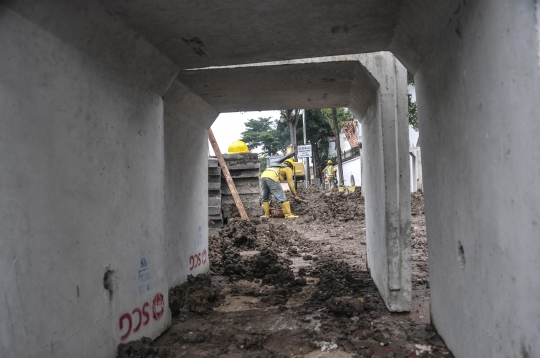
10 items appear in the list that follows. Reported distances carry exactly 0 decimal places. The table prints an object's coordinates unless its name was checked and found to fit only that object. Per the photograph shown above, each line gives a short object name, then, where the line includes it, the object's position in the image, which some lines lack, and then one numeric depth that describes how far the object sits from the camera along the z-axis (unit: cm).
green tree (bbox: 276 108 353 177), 4507
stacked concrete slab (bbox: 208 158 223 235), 1046
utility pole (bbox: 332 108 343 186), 2095
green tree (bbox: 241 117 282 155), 6178
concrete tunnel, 201
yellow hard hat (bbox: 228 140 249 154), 1372
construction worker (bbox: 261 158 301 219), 1366
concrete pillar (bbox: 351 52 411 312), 429
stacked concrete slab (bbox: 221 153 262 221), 1145
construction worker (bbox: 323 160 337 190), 3055
